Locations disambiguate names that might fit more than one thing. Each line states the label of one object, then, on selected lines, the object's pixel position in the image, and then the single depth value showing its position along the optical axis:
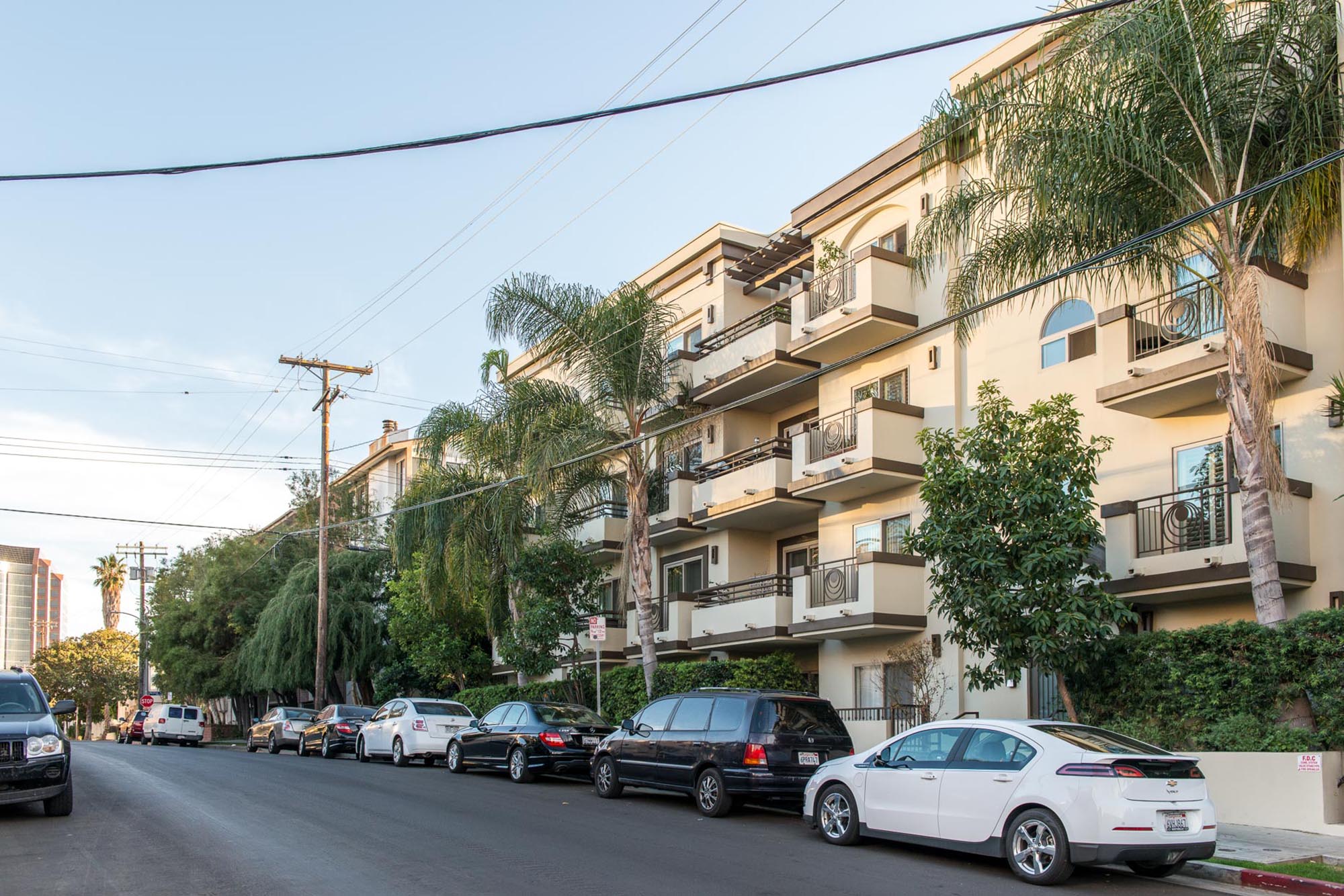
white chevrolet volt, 10.50
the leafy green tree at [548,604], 29.14
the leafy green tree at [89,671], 87.44
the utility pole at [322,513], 37.50
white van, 45.97
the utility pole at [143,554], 67.88
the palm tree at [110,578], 97.94
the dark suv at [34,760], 13.63
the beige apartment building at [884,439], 16.92
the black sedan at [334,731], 30.61
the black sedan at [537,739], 20.44
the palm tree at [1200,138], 14.76
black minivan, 15.15
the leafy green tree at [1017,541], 15.82
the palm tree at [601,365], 26.80
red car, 49.53
